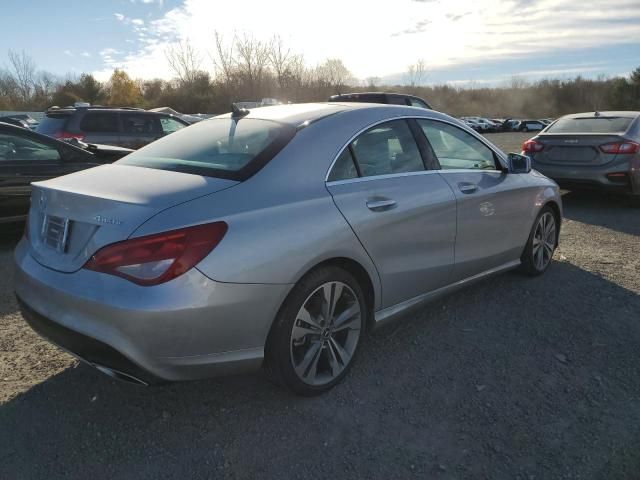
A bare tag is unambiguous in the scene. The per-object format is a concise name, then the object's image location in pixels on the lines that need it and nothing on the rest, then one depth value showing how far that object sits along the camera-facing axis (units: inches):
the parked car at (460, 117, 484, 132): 1989.4
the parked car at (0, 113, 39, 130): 1113.8
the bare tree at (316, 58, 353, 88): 2171.5
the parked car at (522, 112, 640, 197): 294.8
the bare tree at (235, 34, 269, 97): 2057.1
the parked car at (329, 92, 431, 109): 421.8
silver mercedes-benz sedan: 90.4
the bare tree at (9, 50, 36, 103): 2367.1
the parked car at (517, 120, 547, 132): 2135.7
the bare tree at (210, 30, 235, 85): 2080.5
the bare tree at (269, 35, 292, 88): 2073.1
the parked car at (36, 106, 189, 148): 391.5
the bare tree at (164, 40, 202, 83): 2120.8
